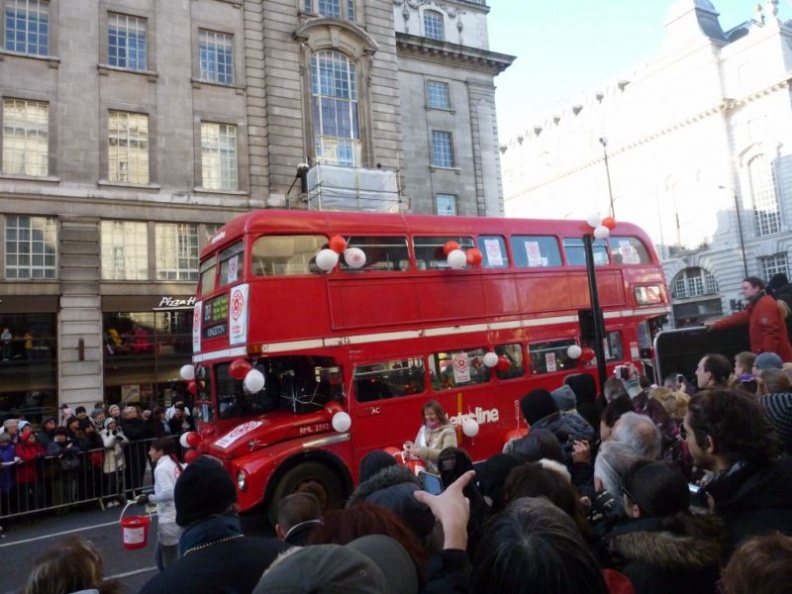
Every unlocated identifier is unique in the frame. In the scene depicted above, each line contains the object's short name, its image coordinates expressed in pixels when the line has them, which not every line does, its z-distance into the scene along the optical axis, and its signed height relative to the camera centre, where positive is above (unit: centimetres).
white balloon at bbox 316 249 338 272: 911 +168
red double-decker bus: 882 +48
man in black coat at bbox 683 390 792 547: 268 -60
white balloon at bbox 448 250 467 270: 1019 +173
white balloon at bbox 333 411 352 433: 884 -81
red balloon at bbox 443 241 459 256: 1038 +198
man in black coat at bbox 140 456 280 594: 263 -82
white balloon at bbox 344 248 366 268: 933 +172
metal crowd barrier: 1057 -184
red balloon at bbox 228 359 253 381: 833 +8
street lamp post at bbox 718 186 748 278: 4585 +919
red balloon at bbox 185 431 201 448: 941 -98
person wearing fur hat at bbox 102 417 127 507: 1173 -164
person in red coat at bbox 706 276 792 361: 736 +21
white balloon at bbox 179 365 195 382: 1052 +10
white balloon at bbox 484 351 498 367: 1056 -4
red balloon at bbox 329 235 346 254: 930 +193
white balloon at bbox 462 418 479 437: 995 -117
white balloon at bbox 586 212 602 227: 945 +210
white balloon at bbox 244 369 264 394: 824 -9
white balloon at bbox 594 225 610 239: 1028 +205
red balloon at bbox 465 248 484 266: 1057 +181
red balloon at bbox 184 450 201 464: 864 -113
